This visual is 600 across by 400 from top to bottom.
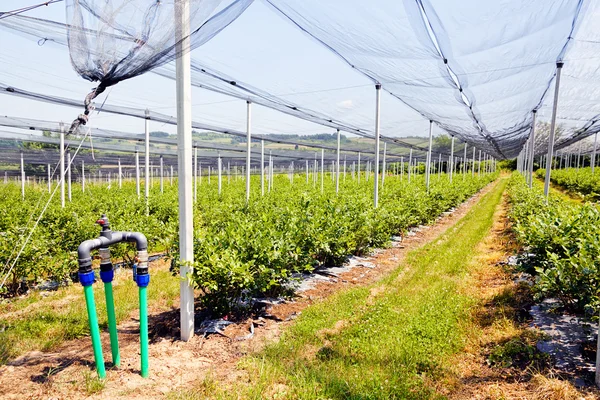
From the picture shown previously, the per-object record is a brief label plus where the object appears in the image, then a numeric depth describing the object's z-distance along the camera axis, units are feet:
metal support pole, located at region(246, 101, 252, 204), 31.70
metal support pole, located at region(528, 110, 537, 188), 40.67
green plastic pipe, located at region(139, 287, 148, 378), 10.51
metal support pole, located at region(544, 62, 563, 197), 23.90
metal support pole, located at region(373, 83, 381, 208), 29.68
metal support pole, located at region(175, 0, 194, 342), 12.10
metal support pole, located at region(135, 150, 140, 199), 40.92
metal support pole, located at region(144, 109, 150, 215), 33.00
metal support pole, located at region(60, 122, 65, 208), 29.99
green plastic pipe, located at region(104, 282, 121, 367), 10.14
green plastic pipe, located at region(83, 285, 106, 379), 9.49
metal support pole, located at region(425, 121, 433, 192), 45.33
